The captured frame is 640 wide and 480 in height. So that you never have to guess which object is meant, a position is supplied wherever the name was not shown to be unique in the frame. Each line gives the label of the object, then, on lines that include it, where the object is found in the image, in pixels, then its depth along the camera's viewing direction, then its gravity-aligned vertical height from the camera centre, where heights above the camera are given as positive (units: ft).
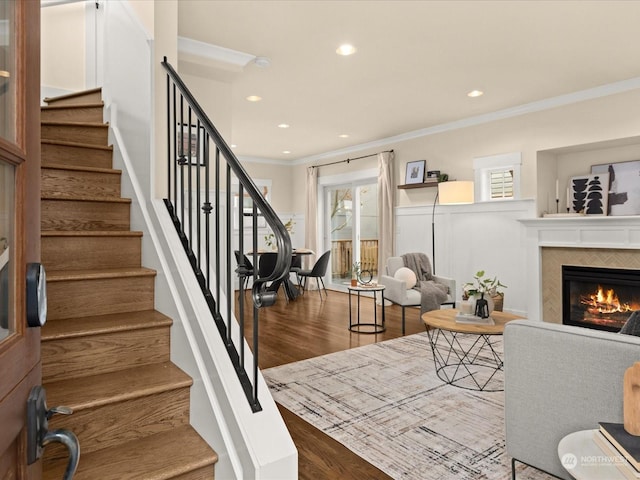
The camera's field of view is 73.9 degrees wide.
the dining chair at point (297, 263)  24.46 -1.44
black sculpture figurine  10.60 -1.74
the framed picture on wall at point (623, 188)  15.10 +1.83
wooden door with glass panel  1.98 +0.14
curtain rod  23.93 +4.79
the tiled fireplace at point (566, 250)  14.73 -0.45
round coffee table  10.11 -3.52
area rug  6.96 -3.62
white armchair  16.32 -2.02
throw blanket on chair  16.57 -1.88
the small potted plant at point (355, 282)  16.78 -1.70
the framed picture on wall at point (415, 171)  21.11 +3.40
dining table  22.85 -2.76
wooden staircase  4.57 -1.34
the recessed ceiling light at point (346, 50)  11.69 +5.30
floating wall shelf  20.36 +2.64
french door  25.34 +0.76
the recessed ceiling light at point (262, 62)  12.57 +5.30
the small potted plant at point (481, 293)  10.97 -1.44
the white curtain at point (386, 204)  22.68 +1.91
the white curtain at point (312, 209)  27.89 +1.99
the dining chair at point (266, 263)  20.89 -1.17
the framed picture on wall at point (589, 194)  15.84 +1.71
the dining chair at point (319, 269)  22.50 -1.61
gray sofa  5.29 -1.94
